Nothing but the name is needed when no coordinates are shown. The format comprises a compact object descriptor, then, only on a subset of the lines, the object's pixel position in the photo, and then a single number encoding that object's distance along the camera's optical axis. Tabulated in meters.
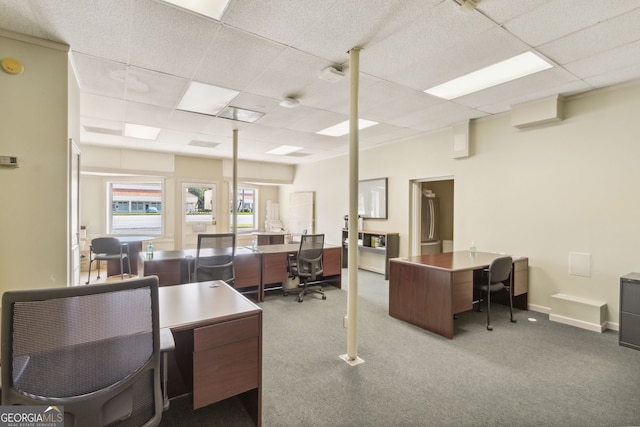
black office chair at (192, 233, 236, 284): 3.79
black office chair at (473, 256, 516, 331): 3.40
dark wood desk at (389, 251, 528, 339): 3.17
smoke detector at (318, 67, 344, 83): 2.92
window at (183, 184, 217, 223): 7.79
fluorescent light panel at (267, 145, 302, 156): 6.65
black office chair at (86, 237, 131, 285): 5.50
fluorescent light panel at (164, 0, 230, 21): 2.07
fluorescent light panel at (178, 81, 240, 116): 3.49
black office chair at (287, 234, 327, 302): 4.53
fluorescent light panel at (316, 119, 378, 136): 4.83
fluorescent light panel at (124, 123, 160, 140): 5.05
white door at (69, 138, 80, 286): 2.78
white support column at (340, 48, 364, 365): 2.66
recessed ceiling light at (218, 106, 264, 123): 4.21
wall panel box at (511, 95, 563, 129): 3.63
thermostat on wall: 2.33
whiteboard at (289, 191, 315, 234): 8.24
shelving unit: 5.83
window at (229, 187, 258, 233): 9.25
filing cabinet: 2.88
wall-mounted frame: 6.22
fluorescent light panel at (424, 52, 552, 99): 2.88
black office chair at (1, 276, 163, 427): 0.97
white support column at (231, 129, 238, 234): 5.13
